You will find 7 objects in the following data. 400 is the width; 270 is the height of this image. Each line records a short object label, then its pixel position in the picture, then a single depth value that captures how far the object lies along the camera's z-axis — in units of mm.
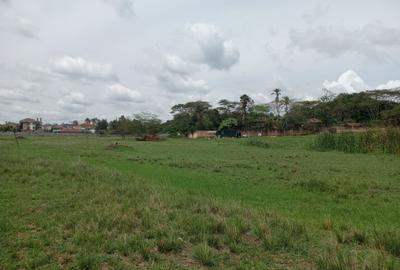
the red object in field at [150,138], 77250
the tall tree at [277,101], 98312
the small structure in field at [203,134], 96862
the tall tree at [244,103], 100250
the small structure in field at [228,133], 93950
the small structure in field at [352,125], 72250
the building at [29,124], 153525
